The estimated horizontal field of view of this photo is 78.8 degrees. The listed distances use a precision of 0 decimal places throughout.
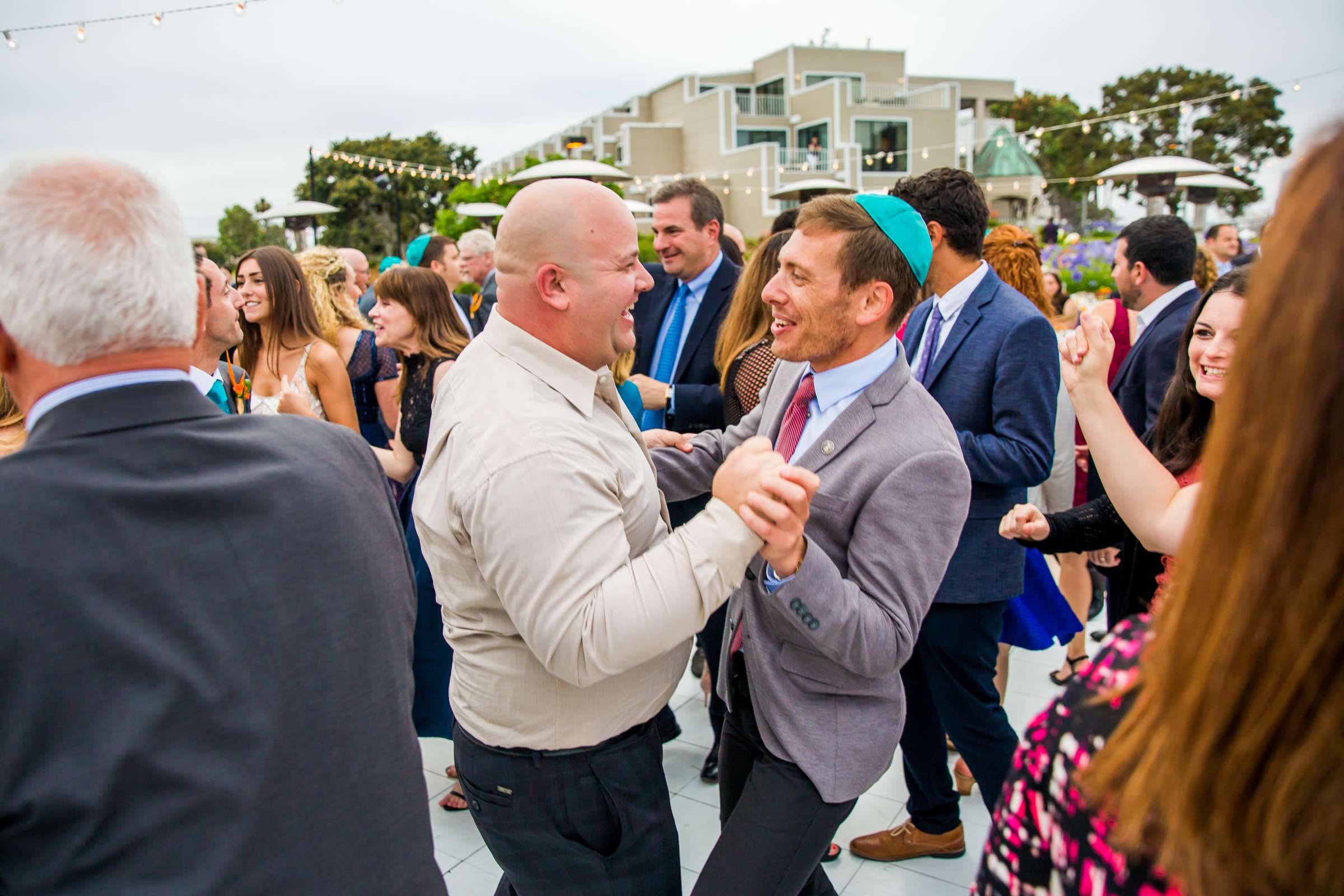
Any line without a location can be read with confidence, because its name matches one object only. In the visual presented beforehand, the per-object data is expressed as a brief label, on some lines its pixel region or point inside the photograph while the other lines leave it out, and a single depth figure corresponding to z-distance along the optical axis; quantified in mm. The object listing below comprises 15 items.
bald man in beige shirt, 1296
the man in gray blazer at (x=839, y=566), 1552
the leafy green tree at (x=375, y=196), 29297
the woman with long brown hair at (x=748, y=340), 2943
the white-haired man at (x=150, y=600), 844
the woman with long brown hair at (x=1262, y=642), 556
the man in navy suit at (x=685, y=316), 3375
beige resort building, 32625
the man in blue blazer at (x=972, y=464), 2352
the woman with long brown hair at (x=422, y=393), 3143
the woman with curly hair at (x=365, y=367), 3791
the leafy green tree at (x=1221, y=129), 32750
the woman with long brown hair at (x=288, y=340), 3496
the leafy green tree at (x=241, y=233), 37375
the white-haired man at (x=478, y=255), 7004
